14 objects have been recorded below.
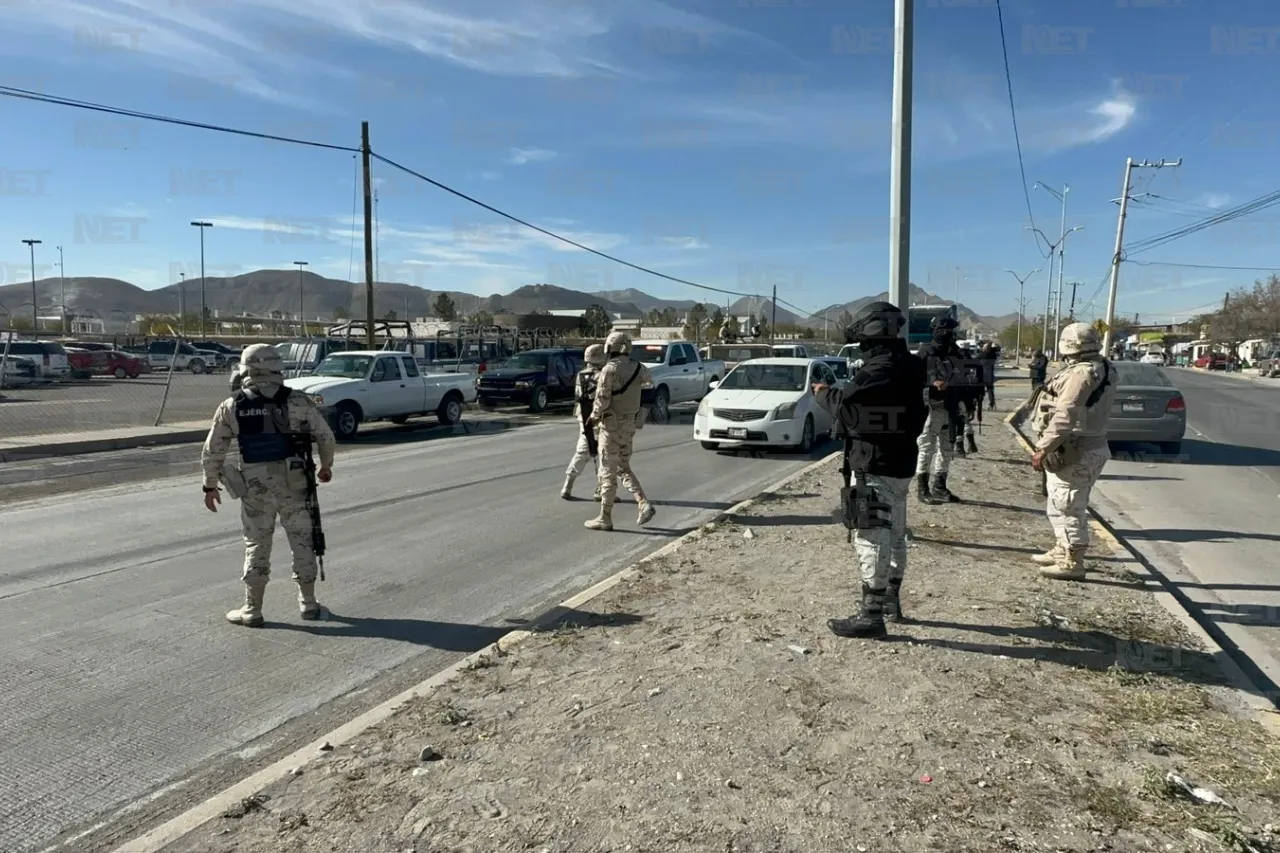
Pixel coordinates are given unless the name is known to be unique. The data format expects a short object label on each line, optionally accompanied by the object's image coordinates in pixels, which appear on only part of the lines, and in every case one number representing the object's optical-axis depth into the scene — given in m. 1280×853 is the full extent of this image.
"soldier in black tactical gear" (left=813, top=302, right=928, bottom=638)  4.50
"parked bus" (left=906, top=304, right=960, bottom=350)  32.62
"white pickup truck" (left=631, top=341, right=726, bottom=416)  20.73
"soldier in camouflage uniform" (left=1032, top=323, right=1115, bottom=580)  5.84
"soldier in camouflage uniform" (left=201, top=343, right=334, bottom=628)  4.93
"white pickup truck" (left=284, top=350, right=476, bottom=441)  15.91
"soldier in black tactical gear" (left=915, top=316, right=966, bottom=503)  8.28
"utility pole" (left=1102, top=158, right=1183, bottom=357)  37.22
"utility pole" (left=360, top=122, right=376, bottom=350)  22.69
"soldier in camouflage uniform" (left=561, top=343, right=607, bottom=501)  7.96
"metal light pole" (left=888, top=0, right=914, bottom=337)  8.77
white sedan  13.09
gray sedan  13.16
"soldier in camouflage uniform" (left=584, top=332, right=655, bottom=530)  7.69
